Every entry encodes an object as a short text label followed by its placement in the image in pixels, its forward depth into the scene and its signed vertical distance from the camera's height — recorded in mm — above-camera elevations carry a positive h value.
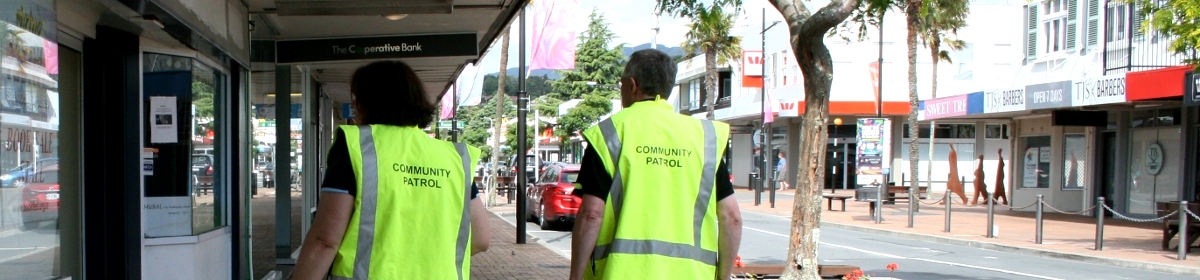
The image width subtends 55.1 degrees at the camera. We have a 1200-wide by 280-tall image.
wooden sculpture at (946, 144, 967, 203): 32406 -1646
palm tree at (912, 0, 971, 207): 31531 +2936
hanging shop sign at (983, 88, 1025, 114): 24531 +530
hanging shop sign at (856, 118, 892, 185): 30781 -602
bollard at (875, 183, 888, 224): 22766 -1658
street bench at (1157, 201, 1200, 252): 15664 -1384
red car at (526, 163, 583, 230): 19703 -1383
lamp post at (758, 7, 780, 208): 49884 -1581
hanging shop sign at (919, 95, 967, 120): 28062 +413
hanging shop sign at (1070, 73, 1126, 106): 20828 +648
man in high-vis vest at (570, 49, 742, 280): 3459 -250
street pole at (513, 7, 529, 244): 16328 -147
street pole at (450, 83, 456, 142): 25678 +3
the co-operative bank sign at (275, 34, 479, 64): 10789 +629
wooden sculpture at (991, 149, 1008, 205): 30828 -1596
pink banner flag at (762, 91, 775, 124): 40000 +296
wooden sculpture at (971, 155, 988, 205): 31581 -1551
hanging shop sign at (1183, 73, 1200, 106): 17922 +579
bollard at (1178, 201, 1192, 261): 14914 -1305
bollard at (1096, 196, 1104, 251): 16125 -1403
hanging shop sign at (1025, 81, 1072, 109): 22625 +595
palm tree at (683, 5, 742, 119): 43312 +2773
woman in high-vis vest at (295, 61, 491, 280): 3205 -231
